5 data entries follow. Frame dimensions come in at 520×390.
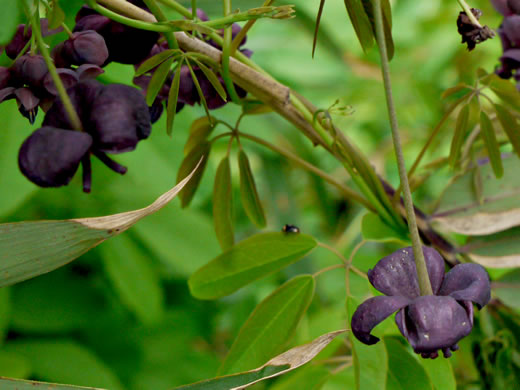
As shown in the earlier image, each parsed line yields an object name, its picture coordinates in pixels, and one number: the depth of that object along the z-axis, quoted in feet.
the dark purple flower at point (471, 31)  1.03
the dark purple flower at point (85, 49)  1.01
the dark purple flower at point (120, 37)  1.03
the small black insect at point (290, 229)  1.13
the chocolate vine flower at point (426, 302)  0.96
